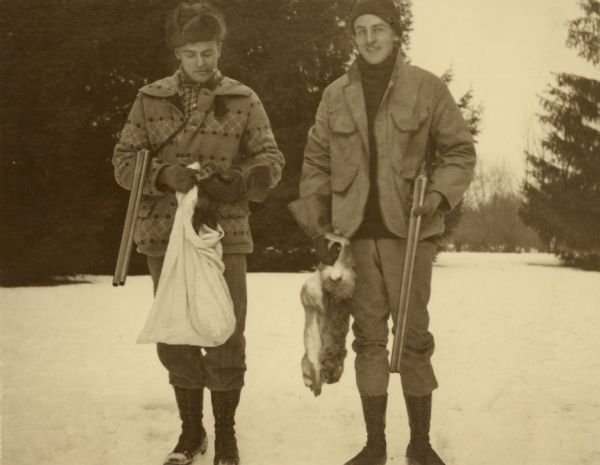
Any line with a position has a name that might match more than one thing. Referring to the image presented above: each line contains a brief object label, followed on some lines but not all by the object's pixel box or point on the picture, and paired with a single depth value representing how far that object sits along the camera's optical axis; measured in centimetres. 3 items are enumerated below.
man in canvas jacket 309
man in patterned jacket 318
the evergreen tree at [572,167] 1009
